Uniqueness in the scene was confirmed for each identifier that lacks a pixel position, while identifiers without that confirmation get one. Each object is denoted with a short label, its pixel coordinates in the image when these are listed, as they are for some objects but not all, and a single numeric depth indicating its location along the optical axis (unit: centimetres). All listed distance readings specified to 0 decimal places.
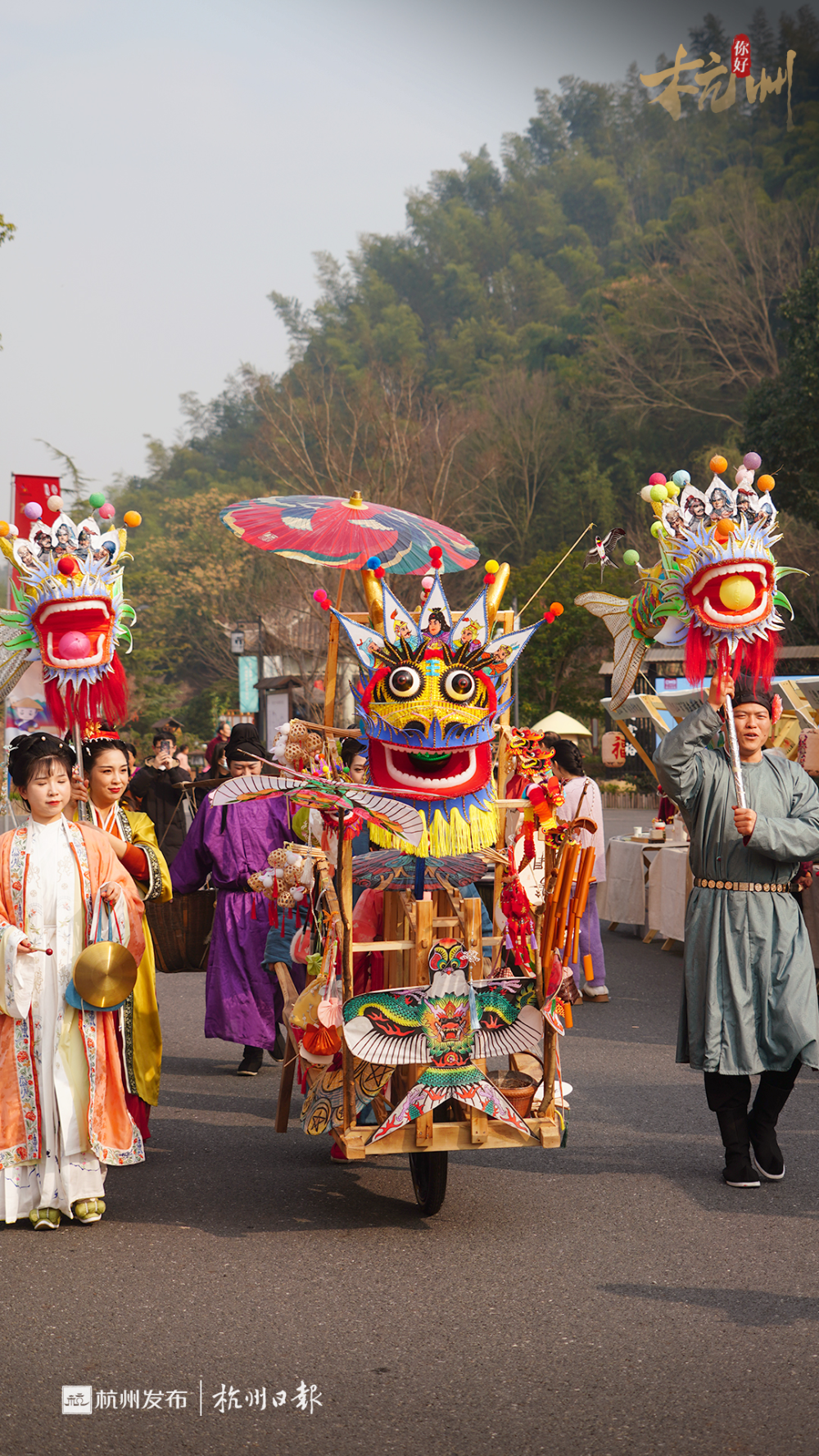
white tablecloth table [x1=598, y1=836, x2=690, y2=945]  1071
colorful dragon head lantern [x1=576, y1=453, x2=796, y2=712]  494
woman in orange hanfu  450
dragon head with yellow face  440
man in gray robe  488
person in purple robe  661
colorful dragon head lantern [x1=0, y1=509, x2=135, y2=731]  500
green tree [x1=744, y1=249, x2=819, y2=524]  2333
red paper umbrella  515
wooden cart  429
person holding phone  1002
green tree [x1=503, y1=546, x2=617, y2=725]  2911
